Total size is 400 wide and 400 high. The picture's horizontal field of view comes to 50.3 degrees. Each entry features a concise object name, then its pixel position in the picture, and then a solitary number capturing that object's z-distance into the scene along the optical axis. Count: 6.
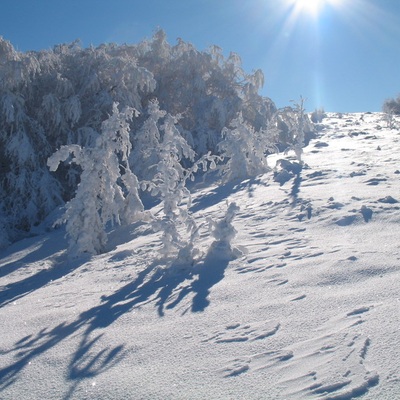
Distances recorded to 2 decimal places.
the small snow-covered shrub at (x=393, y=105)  34.62
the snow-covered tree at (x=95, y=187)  7.33
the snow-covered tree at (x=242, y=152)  12.30
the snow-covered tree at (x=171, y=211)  5.82
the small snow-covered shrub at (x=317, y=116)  30.08
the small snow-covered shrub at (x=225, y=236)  5.40
